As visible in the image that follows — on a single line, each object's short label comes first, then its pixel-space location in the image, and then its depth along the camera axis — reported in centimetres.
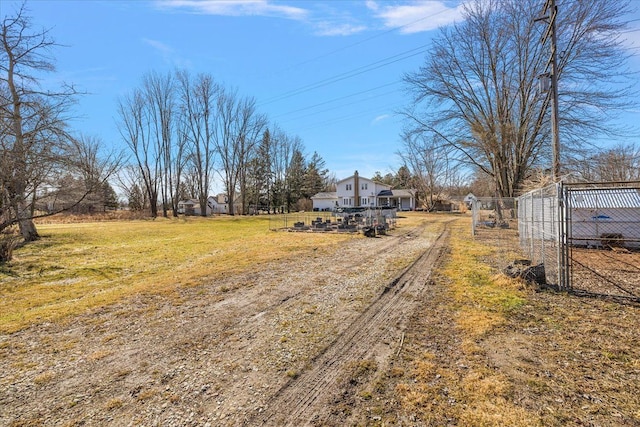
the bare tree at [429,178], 4528
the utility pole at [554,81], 1027
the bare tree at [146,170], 3878
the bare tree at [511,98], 1666
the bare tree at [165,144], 3919
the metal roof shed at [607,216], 950
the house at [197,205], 5644
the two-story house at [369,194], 5191
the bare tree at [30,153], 786
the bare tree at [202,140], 3984
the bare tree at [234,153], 4231
